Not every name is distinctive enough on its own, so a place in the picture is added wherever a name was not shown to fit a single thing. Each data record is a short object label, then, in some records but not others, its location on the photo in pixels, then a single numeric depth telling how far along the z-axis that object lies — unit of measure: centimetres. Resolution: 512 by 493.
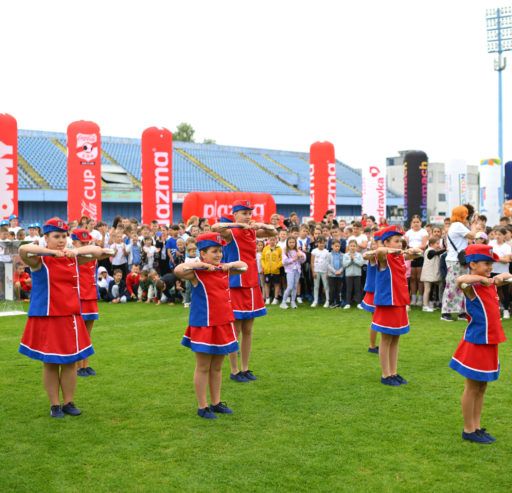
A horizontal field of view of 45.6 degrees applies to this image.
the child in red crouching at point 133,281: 1415
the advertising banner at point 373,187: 2536
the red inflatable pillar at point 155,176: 1980
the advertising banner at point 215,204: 2262
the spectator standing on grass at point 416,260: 1177
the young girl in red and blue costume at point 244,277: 668
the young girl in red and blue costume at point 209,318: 540
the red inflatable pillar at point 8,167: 1745
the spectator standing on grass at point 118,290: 1384
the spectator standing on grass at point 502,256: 1086
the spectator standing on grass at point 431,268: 1185
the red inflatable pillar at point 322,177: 2461
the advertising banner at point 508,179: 3356
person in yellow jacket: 1289
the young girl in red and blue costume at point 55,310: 527
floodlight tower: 3925
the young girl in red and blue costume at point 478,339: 475
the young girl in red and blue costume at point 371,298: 812
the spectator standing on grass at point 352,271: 1234
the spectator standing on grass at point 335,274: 1266
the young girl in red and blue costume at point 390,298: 650
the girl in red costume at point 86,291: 701
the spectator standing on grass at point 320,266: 1264
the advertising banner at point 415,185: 2516
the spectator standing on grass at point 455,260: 1006
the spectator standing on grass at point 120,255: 1438
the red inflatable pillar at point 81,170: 1873
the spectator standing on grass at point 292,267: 1268
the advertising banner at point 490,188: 2614
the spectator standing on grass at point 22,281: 1352
